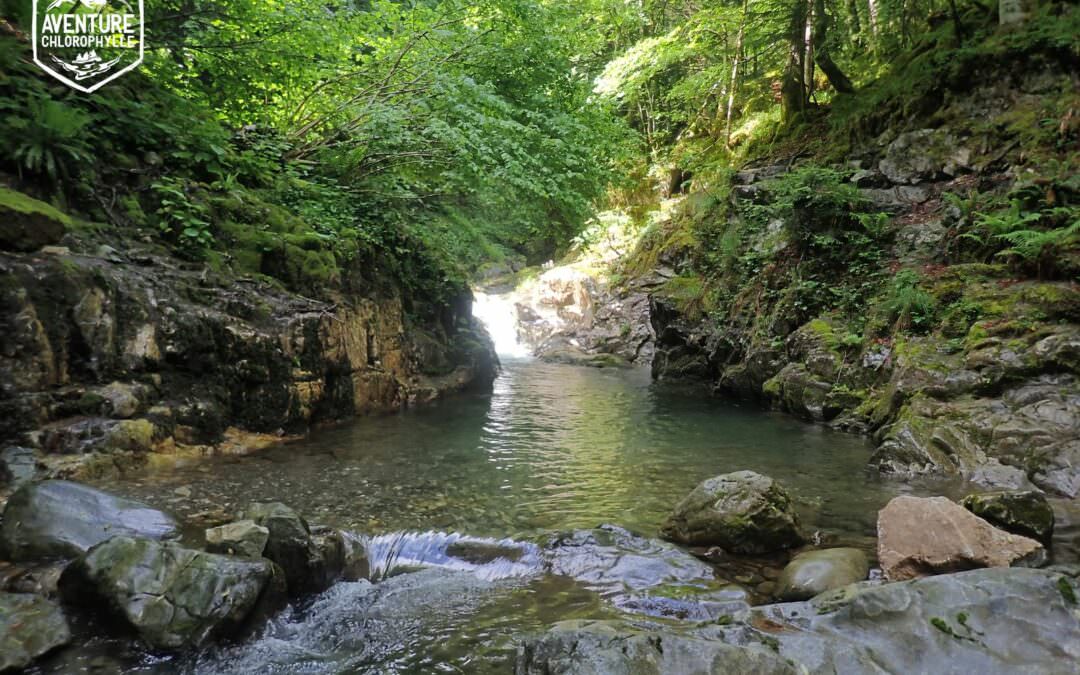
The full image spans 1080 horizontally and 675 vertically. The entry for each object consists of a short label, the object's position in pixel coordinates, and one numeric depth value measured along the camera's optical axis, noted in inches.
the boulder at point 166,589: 131.7
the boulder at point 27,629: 117.3
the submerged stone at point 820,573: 159.5
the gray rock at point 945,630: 110.0
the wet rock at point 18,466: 191.8
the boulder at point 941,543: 158.2
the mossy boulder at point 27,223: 213.9
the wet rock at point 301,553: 165.9
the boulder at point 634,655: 104.1
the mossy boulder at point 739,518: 192.5
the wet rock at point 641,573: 158.2
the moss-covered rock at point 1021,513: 176.7
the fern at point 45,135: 234.4
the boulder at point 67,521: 154.3
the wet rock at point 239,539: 164.7
